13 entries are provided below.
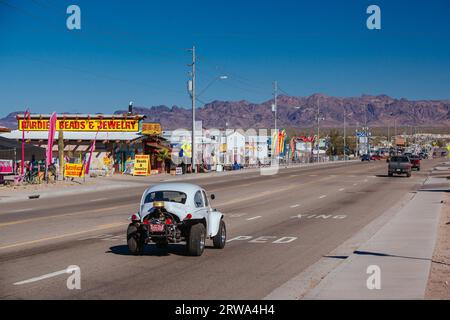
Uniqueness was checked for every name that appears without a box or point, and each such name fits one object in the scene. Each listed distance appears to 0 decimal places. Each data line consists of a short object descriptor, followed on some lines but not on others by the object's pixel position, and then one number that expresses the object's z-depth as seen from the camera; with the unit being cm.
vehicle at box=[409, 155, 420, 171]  7694
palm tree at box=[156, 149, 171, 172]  6656
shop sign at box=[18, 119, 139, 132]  7044
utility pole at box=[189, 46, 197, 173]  6481
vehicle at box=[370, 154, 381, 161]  13462
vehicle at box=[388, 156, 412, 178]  6009
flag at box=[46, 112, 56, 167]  4452
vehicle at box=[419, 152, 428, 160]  15450
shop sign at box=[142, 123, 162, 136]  6694
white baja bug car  1452
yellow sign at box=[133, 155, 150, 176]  6018
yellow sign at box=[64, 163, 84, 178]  4681
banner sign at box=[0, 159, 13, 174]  4372
